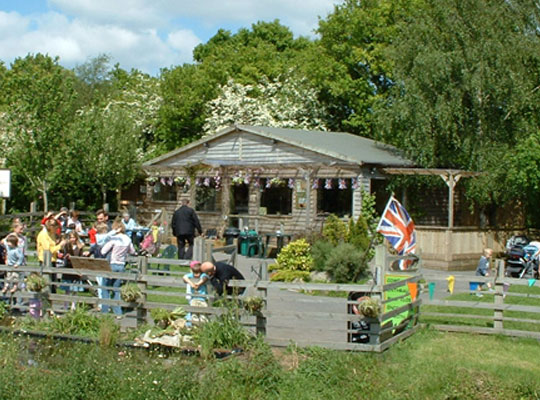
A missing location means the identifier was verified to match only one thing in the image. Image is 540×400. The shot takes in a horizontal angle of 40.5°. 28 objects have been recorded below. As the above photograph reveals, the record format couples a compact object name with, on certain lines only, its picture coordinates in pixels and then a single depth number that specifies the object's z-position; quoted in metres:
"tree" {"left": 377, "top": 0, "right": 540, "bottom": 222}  23.19
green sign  11.03
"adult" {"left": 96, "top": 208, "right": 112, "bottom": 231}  15.78
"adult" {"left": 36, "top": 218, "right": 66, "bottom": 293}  13.90
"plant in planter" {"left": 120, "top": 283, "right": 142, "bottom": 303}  11.05
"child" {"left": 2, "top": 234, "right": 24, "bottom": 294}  13.19
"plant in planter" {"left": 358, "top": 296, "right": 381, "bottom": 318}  9.58
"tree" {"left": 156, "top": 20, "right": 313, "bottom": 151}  37.19
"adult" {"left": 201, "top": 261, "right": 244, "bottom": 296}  11.05
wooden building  24.08
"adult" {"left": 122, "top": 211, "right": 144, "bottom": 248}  19.69
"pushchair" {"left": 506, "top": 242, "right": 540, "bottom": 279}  18.50
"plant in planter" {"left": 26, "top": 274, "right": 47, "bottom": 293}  11.77
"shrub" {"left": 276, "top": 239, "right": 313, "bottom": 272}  18.66
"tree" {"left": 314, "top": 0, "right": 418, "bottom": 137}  34.50
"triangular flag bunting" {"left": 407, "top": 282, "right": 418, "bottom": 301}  11.66
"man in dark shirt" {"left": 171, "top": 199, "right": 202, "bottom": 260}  16.69
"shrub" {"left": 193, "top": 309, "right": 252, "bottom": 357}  9.79
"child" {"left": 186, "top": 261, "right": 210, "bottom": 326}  10.98
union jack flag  12.72
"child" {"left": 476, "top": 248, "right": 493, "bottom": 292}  16.05
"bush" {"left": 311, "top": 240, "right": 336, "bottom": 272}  18.45
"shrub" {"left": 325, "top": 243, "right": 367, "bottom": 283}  17.23
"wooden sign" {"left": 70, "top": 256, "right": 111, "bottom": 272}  13.16
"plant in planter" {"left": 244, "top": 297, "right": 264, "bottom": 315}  10.03
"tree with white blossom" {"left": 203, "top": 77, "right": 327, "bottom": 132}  35.66
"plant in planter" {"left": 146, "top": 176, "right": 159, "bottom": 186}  31.55
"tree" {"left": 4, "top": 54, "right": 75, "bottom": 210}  29.47
